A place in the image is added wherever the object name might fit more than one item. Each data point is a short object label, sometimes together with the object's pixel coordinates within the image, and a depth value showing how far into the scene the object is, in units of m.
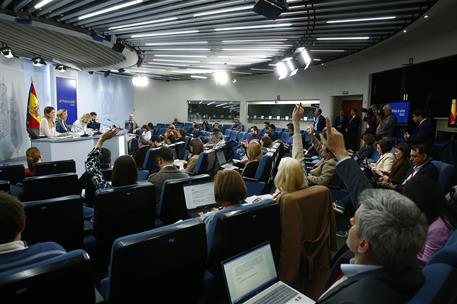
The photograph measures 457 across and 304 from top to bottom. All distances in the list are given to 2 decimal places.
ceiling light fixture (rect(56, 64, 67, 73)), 11.04
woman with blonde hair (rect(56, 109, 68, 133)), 8.10
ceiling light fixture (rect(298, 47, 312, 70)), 7.45
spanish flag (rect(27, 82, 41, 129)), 9.08
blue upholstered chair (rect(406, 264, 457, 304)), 0.93
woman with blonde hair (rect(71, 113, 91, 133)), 9.13
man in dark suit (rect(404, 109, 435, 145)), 6.00
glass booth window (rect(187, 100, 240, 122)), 16.16
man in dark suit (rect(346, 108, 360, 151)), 9.55
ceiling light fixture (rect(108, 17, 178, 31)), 5.92
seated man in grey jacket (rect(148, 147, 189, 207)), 3.48
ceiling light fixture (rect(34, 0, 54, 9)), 5.24
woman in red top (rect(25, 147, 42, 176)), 4.12
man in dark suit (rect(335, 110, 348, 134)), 10.20
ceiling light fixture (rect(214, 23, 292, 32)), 6.01
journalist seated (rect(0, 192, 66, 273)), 1.45
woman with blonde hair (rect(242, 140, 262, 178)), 4.86
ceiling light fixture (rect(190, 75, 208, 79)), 16.02
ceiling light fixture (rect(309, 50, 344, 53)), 8.86
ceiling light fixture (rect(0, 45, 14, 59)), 7.85
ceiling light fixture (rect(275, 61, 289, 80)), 8.55
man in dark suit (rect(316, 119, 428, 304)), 0.97
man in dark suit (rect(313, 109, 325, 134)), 9.62
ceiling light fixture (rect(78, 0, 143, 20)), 5.10
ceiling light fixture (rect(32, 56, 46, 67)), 9.30
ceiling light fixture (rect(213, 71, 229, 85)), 13.70
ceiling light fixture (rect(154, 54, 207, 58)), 9.87
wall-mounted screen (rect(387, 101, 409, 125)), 8.27
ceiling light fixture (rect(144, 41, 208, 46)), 7.77
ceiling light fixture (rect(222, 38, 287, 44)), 7.41
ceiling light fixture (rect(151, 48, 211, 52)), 8.71
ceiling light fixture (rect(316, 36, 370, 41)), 7.20
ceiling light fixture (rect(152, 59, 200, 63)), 10.95
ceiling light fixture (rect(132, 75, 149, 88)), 14.34
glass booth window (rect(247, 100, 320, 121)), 12.83
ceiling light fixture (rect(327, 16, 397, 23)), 5.62
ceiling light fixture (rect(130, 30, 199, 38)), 6.78
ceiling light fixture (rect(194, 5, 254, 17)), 5.08
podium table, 6.23
